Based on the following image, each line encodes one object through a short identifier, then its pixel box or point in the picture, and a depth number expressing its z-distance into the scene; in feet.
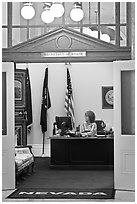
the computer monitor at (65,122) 30.35
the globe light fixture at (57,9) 21.56
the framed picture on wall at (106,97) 36.63
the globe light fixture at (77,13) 22.76
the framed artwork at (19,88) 34.65
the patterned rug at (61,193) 20.11
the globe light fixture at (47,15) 22.68
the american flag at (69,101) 35.83
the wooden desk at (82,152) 28.53
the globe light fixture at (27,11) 22.06
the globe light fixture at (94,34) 26.11
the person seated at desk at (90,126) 28.43
